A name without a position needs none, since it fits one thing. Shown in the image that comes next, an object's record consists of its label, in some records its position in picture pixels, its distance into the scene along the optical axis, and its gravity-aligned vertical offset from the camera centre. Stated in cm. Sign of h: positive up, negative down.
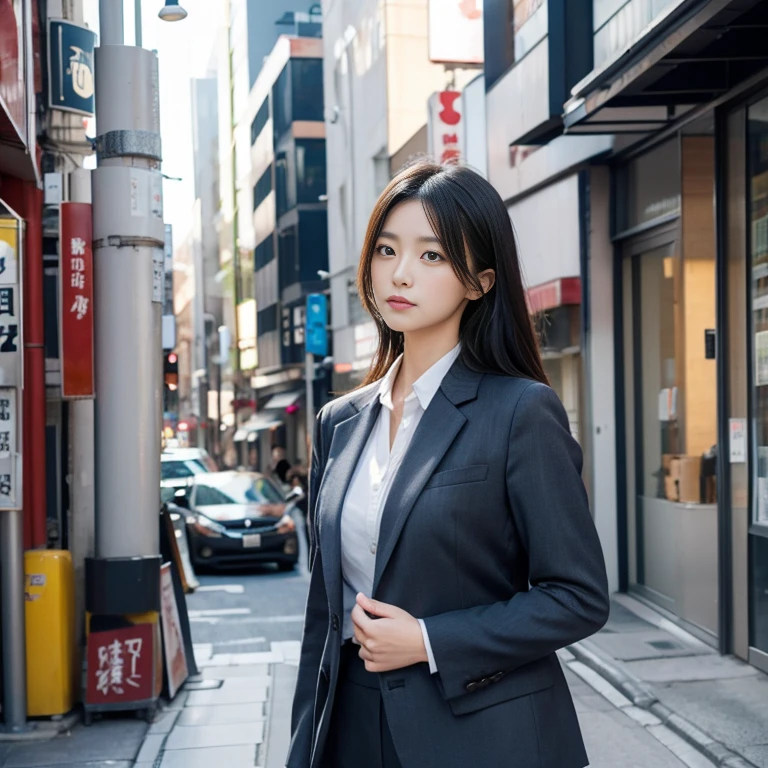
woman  207 -29
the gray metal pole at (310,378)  3573 -7
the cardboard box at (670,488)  979 -97
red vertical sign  663 +44
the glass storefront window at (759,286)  777 +57
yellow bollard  677 -149
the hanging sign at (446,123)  1720 +371
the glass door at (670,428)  930 -47
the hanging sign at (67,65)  721 +194
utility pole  682 +50
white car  2335 -190
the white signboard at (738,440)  805 -47
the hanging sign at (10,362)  602 +8
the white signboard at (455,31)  1720 +508
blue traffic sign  3681 +156
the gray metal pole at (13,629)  655 -142
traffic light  1416 +6
